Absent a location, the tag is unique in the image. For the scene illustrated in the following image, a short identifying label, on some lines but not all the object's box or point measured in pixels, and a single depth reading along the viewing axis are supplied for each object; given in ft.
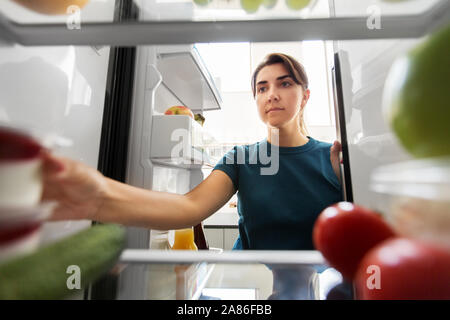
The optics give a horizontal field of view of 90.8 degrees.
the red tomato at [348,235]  0.85
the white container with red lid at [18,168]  0.44
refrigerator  0.87
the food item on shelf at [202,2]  1.17
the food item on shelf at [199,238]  3.88
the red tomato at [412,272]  0.54
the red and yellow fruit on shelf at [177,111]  2.78
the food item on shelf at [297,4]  0.96
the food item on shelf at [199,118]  3.65
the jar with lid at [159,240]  2.52
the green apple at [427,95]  0.51
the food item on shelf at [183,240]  3.07
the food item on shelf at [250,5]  0.98
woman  1.92
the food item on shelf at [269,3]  0.98
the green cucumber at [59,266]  0.50
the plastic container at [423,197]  0.43
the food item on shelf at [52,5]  0.92
